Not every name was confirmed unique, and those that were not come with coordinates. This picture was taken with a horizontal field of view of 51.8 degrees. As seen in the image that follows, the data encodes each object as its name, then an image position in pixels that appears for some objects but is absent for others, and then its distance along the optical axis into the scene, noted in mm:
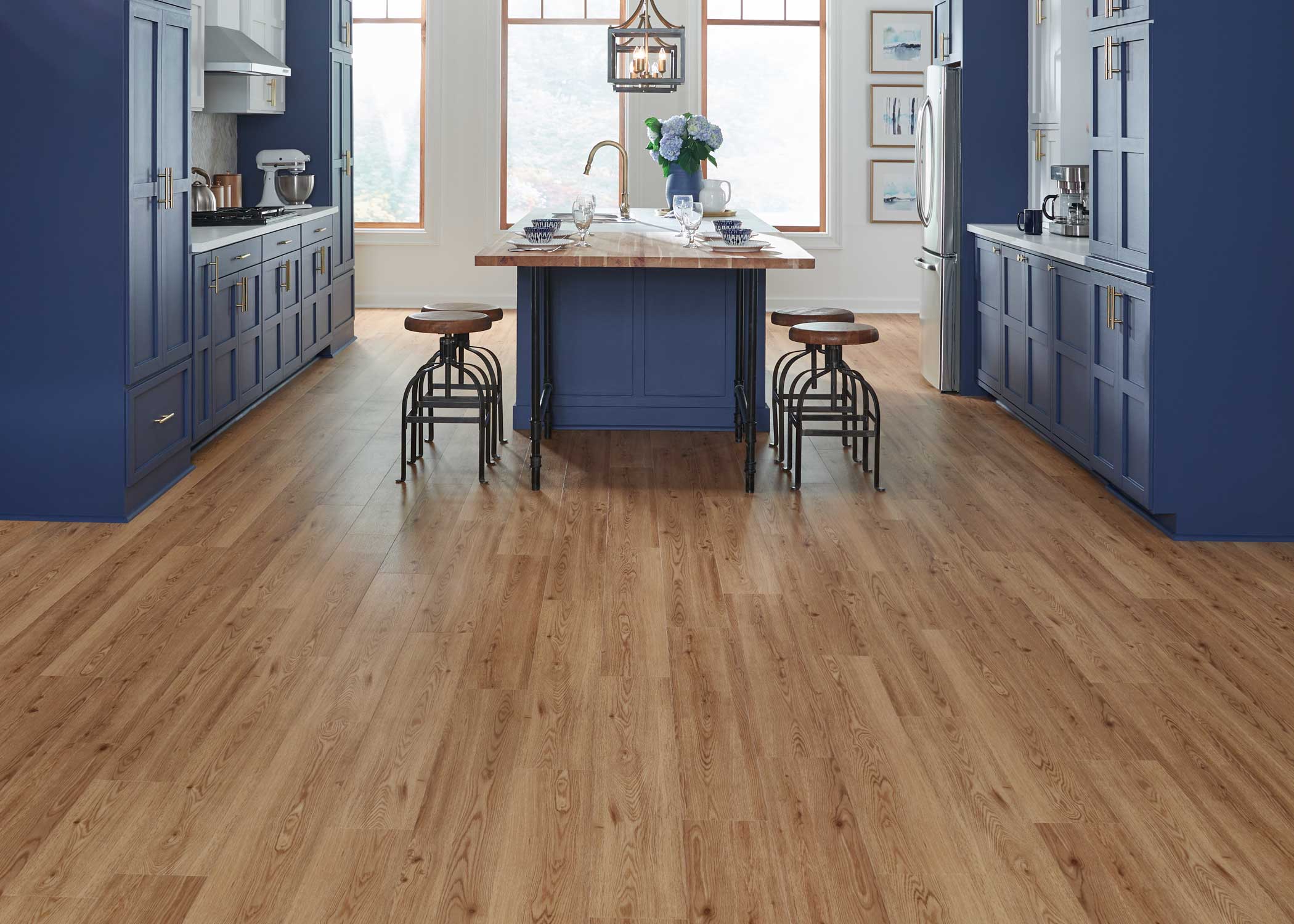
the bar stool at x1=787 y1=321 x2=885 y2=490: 5188
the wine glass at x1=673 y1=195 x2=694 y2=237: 5570
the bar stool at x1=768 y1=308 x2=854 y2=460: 5629
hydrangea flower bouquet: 6676
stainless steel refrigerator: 6941
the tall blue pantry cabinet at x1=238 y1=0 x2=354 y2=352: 7891
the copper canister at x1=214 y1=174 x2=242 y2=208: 7343
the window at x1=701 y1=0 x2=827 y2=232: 10109
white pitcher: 6922
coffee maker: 5914
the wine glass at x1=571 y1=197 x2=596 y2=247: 5625
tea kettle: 6668
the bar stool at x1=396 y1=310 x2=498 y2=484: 5332
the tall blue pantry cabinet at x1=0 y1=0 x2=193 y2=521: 4367
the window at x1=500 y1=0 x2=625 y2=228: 10078
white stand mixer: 7652
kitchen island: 5992
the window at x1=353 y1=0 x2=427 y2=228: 10039
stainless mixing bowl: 7652
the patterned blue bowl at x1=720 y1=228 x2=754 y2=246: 5172
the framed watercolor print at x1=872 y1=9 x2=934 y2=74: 9938
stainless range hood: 6629
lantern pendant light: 6406
